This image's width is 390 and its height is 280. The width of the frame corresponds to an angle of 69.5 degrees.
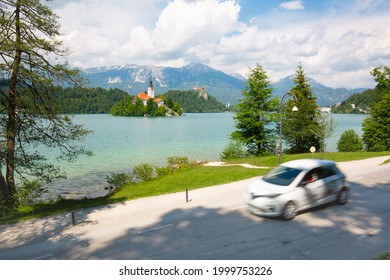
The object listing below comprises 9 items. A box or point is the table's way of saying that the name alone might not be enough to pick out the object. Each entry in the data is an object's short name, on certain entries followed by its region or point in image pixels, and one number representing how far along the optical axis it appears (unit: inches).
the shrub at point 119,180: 936.9
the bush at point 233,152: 1419.8
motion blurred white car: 392.5
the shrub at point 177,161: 1150.3
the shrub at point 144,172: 1000.2
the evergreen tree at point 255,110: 1320.1
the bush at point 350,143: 1802.4
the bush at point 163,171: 1048.2
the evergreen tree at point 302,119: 1475.1
